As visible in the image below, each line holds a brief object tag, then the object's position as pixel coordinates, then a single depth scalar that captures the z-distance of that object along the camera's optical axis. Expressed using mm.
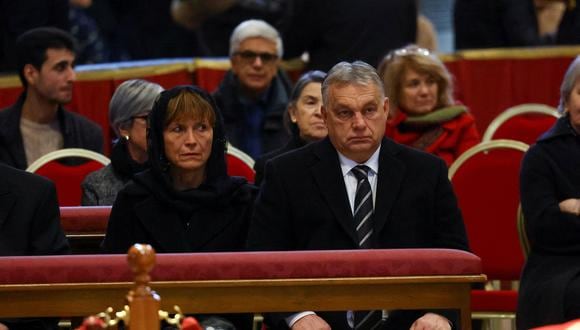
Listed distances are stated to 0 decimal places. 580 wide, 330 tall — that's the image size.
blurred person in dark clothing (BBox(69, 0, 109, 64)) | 21484
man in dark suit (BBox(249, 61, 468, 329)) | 10305
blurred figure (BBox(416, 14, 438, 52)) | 21122
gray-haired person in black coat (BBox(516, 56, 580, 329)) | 11359
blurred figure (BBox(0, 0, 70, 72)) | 19094
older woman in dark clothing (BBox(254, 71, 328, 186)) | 13172
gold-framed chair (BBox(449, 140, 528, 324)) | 13203
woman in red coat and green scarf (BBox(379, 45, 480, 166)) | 15055
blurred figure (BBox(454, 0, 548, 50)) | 20656
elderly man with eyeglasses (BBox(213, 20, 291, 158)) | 16437
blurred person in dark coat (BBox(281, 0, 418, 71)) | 18344
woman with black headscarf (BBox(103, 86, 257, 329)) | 10656
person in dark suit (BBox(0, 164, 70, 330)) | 10094
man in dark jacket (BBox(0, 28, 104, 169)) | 15539
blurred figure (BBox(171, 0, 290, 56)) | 19594
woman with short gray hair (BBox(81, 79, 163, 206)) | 12648
